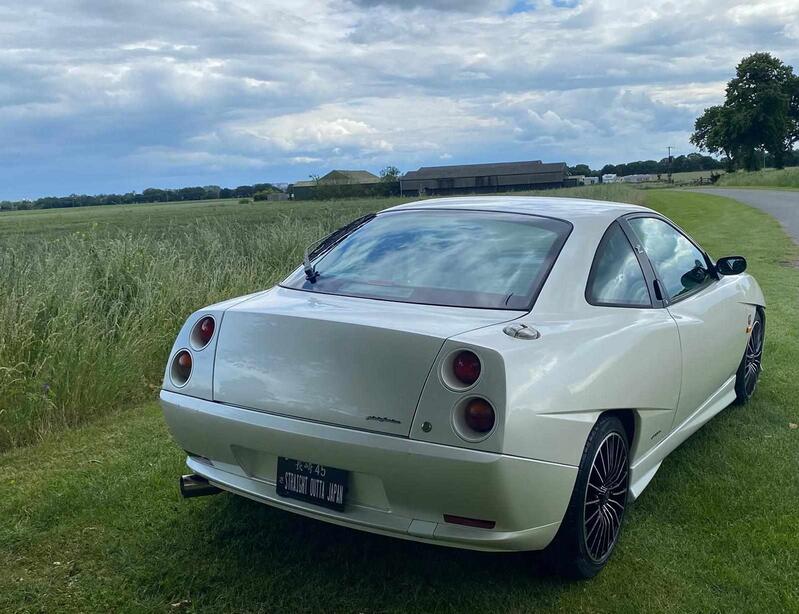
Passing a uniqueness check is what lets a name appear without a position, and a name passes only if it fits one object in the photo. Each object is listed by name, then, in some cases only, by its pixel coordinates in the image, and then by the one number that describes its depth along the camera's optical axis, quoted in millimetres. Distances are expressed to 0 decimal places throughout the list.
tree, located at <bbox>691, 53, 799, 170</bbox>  78812
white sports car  2596
